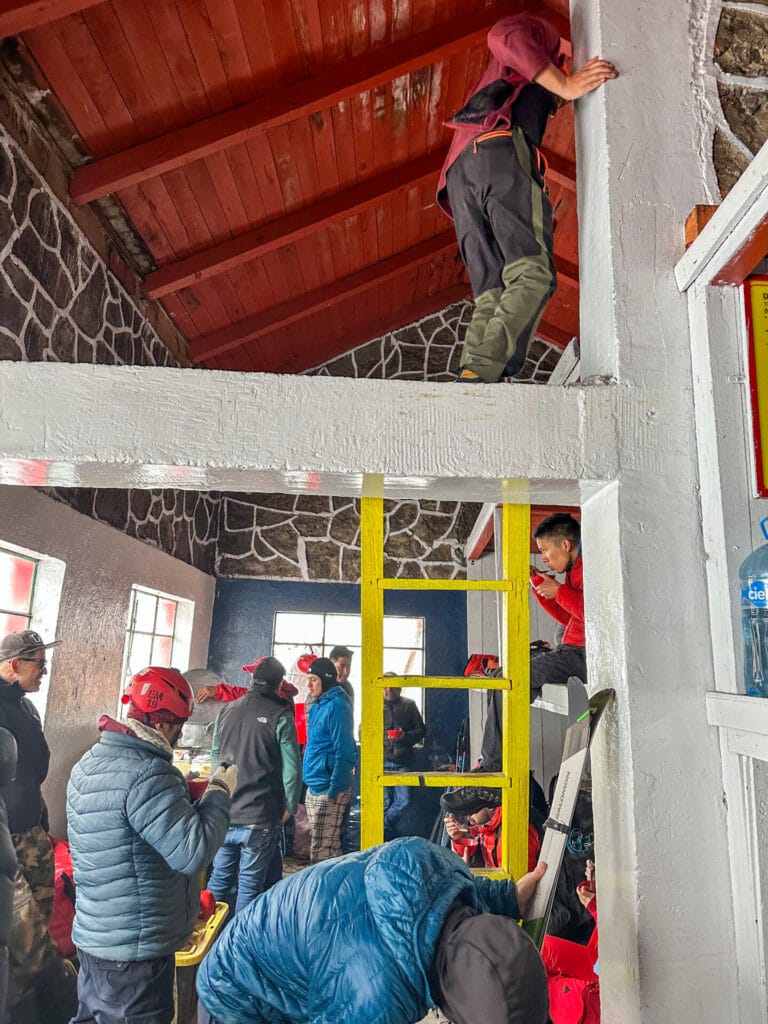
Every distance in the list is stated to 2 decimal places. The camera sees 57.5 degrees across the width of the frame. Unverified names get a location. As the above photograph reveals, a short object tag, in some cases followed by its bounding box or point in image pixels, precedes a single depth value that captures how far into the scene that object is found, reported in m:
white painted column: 1.10
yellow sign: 1.19
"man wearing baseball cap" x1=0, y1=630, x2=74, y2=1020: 2.60
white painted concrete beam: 1.25
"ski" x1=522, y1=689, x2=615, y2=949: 1.16
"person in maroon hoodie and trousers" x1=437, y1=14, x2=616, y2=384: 1.50
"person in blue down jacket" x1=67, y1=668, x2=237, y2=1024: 1.97
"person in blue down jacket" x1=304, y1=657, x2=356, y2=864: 3.81
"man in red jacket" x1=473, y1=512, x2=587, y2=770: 2.23
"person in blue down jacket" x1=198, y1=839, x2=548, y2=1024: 1.01
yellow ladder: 1.38
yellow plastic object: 2.34
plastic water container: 1.09
